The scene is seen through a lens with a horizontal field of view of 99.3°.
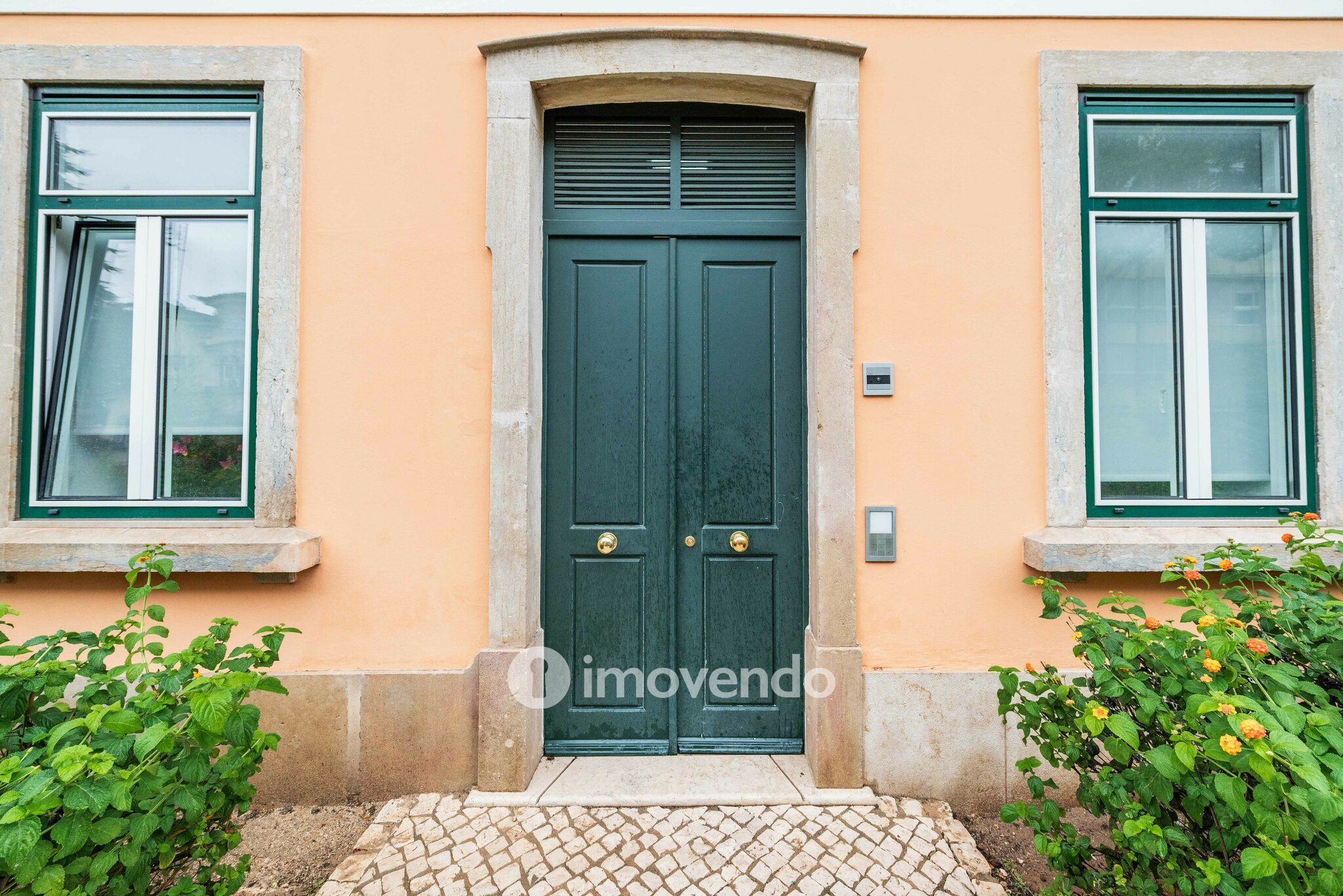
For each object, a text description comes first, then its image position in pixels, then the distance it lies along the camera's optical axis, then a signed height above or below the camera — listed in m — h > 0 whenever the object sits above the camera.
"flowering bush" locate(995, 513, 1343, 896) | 1.44 -0.82
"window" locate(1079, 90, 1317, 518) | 3.26 +0.95
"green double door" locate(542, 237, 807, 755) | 3.38 -0.21
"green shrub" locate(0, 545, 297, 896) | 1.46 -0.85
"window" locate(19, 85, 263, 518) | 3.23 +0.96
